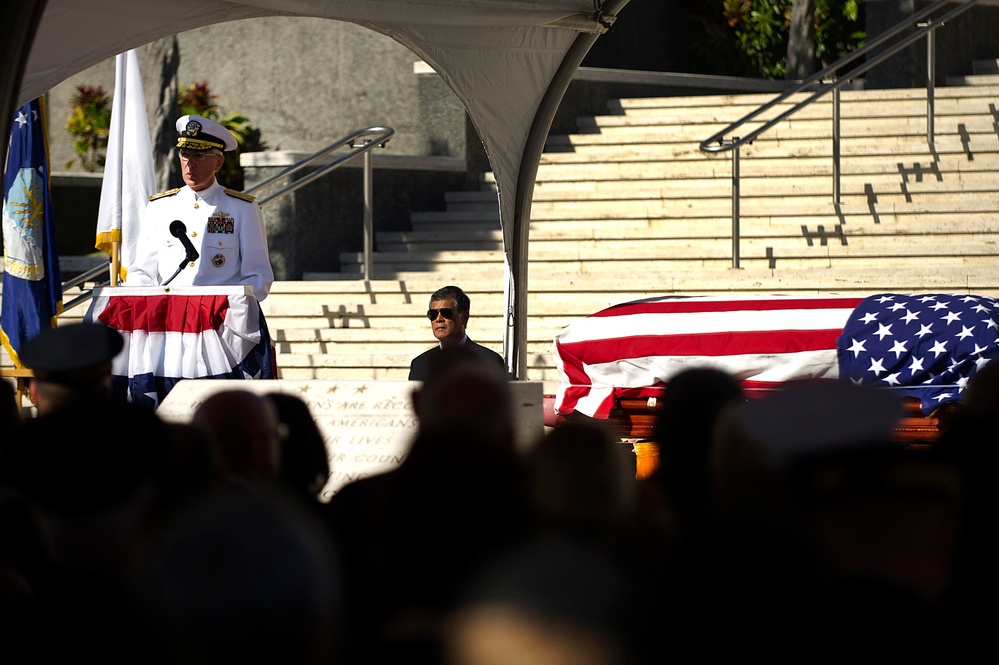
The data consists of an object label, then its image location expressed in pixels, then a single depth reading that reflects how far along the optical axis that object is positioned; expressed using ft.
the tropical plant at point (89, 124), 98.17
